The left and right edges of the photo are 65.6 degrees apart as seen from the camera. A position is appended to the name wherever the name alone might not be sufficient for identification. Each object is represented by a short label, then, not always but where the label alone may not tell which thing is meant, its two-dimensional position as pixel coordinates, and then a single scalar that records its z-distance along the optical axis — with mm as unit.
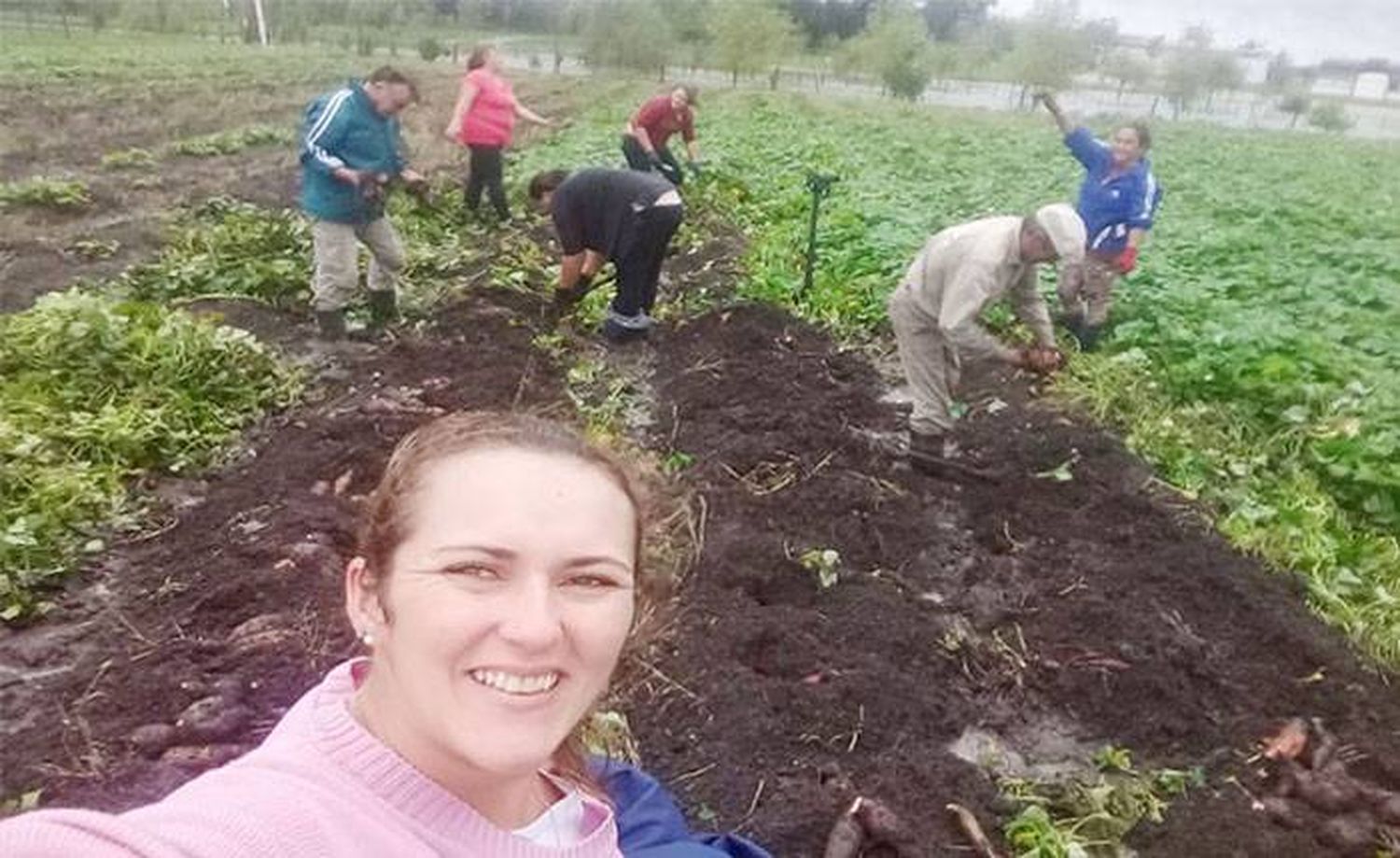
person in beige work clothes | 4547
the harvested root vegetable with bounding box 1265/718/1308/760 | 3164
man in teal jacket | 5820
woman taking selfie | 1104
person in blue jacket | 6762
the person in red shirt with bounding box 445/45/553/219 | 8852
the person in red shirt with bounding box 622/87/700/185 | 9469
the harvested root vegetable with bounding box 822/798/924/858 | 2584
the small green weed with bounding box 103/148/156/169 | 10977
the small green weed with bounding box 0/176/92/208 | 8500
